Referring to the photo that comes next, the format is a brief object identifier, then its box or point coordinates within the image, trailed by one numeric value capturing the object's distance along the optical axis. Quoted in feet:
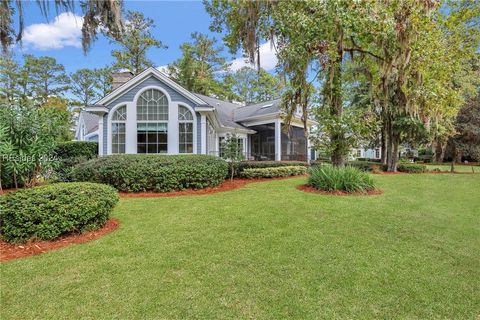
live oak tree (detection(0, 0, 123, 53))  11.78
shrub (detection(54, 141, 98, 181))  46.65
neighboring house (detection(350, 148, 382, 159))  126.25
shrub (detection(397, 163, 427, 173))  55.71
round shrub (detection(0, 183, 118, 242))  13.58
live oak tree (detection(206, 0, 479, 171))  26.76
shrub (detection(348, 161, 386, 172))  55.49
